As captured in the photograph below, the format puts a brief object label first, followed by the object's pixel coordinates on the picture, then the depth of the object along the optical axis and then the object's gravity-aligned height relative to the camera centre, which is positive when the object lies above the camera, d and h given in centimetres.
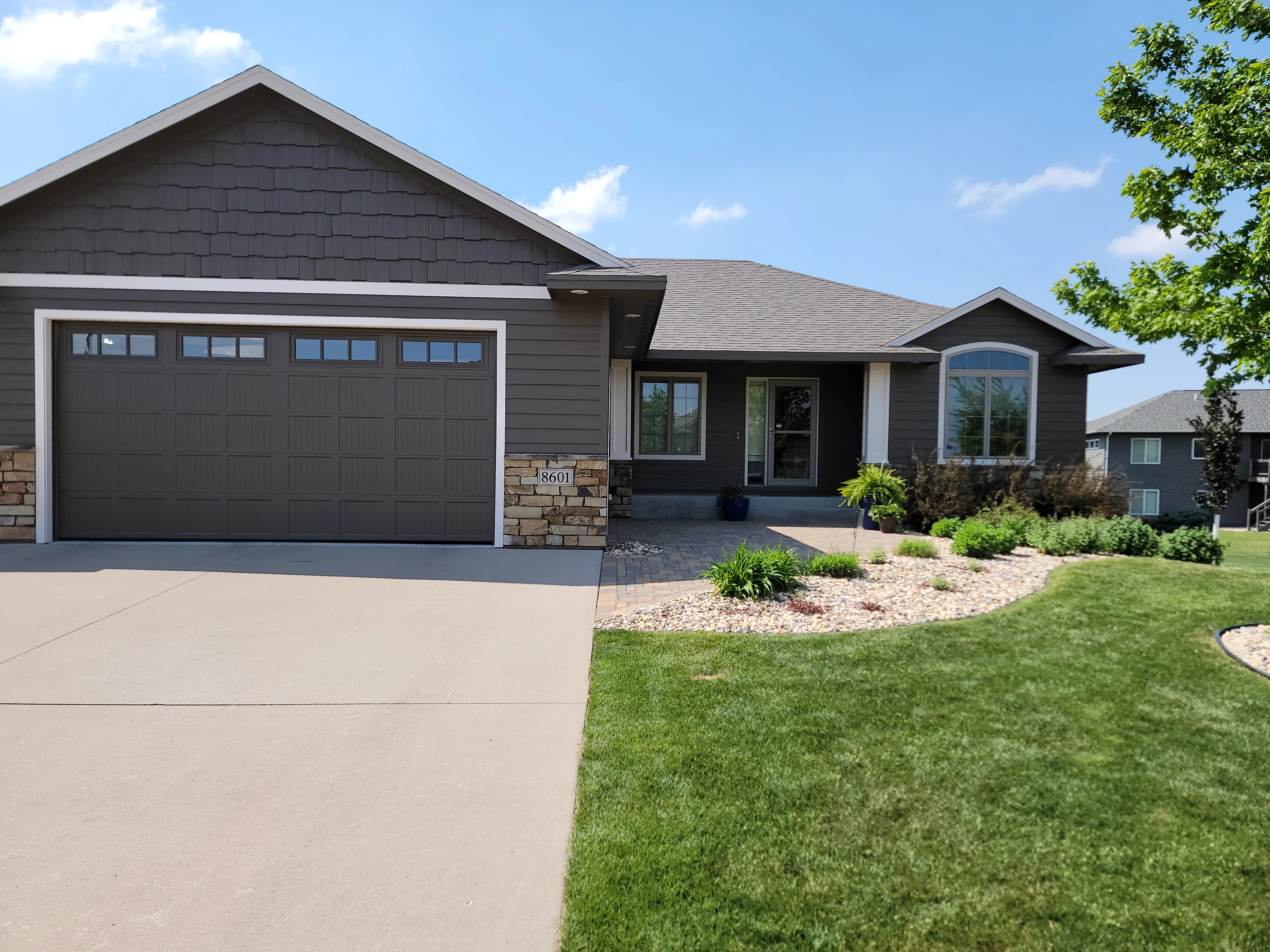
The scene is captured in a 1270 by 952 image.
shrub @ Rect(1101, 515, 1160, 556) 806 -93
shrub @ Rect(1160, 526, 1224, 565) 782 -98
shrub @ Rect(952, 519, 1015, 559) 755 -92
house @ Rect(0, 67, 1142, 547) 764 +124
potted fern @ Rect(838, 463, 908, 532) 1024 -56
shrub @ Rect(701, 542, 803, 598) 560 -100
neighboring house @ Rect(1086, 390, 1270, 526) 3067 +53
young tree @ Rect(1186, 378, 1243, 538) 1841 +23
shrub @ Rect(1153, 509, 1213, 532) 1152 -98
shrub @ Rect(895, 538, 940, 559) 754 -102
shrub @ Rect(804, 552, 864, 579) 644 -105
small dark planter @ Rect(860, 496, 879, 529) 1071 -95
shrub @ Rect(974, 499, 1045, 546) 862 -80
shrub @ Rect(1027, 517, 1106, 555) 801 -93
